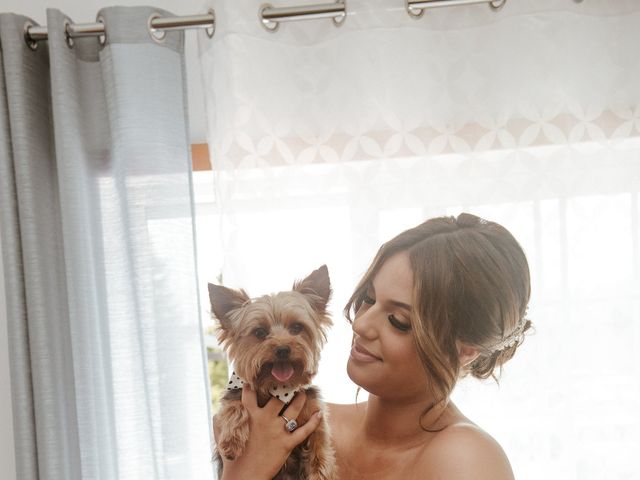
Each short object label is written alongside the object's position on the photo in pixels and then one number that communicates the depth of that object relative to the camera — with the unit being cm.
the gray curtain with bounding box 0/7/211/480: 169
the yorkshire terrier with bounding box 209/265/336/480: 137
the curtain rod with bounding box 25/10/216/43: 166
